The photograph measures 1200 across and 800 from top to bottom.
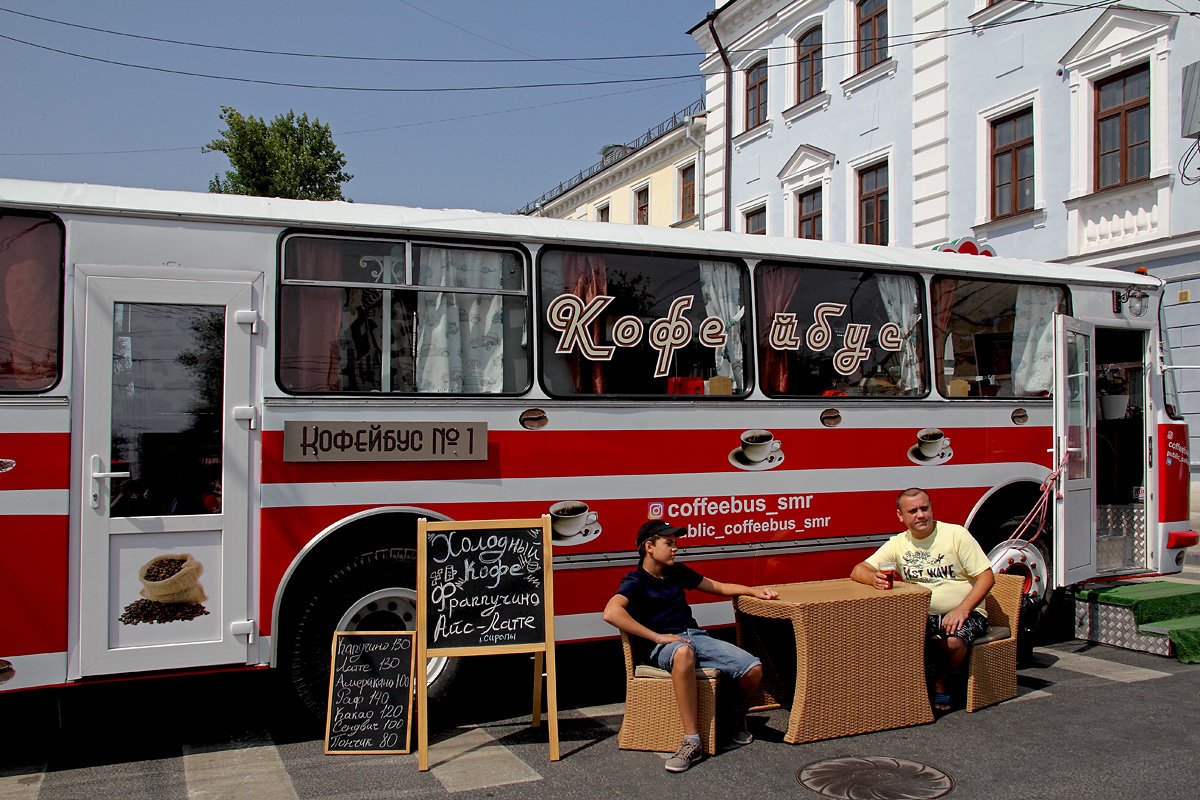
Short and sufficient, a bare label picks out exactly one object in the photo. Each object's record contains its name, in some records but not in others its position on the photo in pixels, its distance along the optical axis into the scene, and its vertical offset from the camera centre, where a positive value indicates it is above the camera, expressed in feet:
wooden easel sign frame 16.69 -3.22
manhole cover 14.73 -5.89
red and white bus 16.37 -0.06
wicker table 17.10 -4.54
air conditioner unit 43.01 +13.73
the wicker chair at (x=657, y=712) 16.51 -5.25
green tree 74.69 +19.41
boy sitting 16.75 -3.74
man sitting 19.08 -3.32
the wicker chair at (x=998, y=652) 19.08 -4.90
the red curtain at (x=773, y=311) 21.88 +2.21
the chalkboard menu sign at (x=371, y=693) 16.94 -5.11
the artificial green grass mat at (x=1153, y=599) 23.71 -4.77
